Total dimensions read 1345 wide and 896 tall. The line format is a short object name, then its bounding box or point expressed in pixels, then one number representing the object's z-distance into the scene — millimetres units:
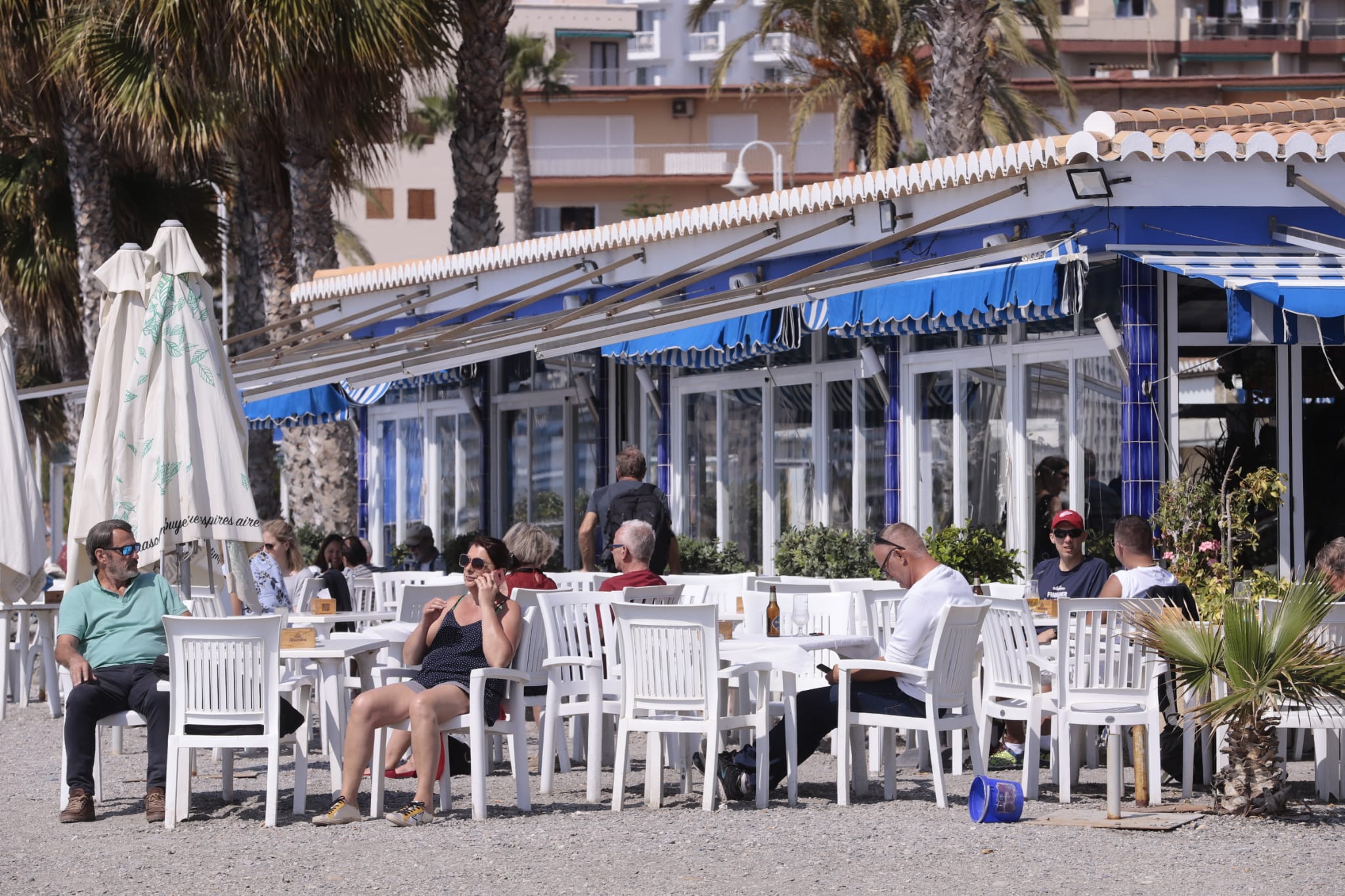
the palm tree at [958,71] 37421
